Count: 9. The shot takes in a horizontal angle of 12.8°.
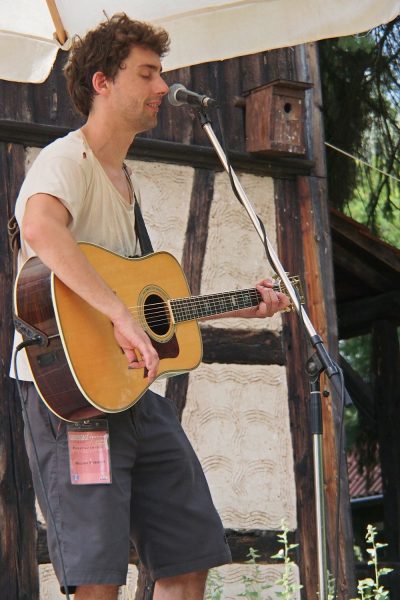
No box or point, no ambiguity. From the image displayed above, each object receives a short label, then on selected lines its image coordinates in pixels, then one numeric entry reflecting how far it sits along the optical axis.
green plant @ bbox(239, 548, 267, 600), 8.07
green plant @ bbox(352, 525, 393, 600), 5.95
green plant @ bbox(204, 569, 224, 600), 7.98
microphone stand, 4.75
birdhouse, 8.80
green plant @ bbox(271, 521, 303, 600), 5.85
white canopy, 6.23
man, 4.77
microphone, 5.56
